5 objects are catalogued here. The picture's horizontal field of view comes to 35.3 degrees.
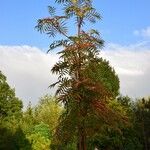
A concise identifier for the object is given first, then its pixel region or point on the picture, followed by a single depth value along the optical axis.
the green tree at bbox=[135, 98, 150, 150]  26.50
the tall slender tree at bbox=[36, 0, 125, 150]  6.08
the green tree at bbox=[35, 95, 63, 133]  29.05
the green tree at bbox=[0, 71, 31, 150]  20.88
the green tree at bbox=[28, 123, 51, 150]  21.20
